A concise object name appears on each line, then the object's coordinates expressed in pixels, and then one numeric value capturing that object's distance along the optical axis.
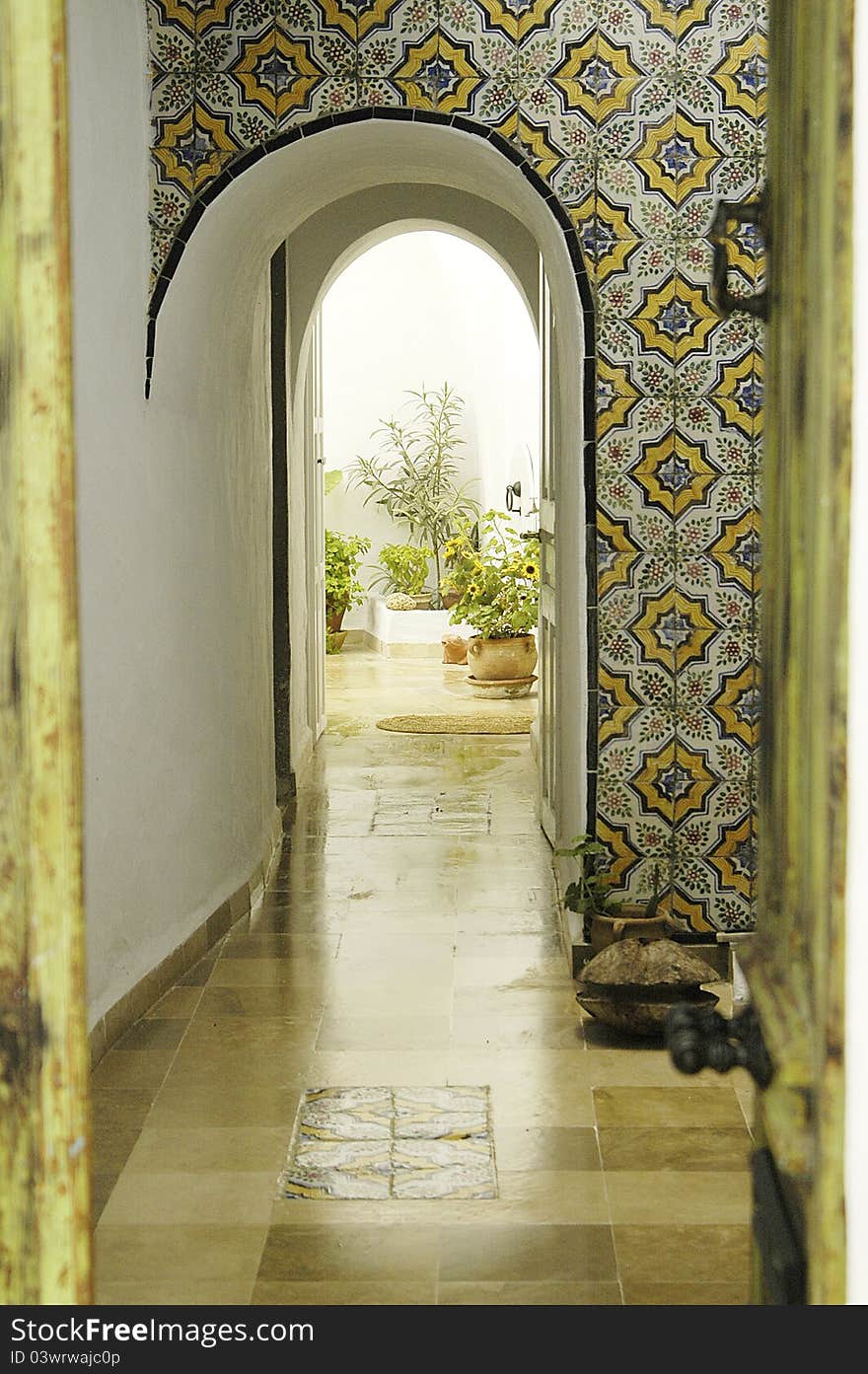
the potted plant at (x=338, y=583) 12.23
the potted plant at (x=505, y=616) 10.05
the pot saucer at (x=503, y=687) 10.04
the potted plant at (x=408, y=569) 12.55
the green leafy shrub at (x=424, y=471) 13.01
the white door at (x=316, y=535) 8.22
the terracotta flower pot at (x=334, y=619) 12.29
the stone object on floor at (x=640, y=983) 4.04
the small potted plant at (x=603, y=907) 4.45
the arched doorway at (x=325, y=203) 4.44
